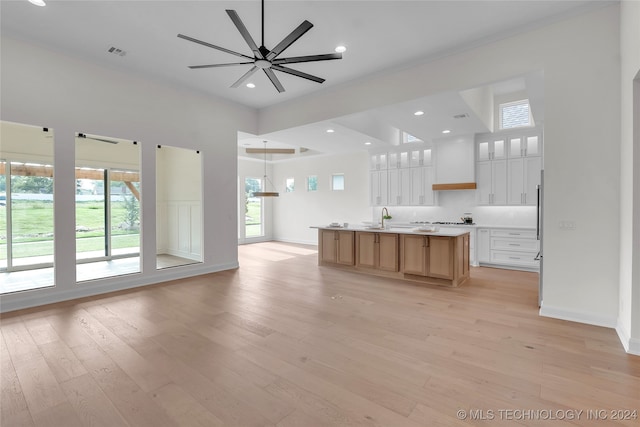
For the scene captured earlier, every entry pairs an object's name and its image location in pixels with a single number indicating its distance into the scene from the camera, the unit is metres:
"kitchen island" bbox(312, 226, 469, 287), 4.89
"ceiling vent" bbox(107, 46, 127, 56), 4.20
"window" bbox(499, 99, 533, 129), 6.69
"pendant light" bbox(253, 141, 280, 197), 9.25
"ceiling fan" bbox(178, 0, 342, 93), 2.64
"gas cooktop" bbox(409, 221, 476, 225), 7.15
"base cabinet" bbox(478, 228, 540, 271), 5.97
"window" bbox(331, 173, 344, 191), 9.92
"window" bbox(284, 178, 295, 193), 11.20
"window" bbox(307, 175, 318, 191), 10.56
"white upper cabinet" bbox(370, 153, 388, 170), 8.41
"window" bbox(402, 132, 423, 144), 7.92
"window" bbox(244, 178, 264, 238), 10.78
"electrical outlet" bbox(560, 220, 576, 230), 3.38
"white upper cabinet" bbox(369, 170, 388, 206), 8.41
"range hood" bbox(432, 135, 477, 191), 6.83
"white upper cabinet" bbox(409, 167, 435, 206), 7.58
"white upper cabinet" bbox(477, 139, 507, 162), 6.57
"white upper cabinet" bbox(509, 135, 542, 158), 6.16
